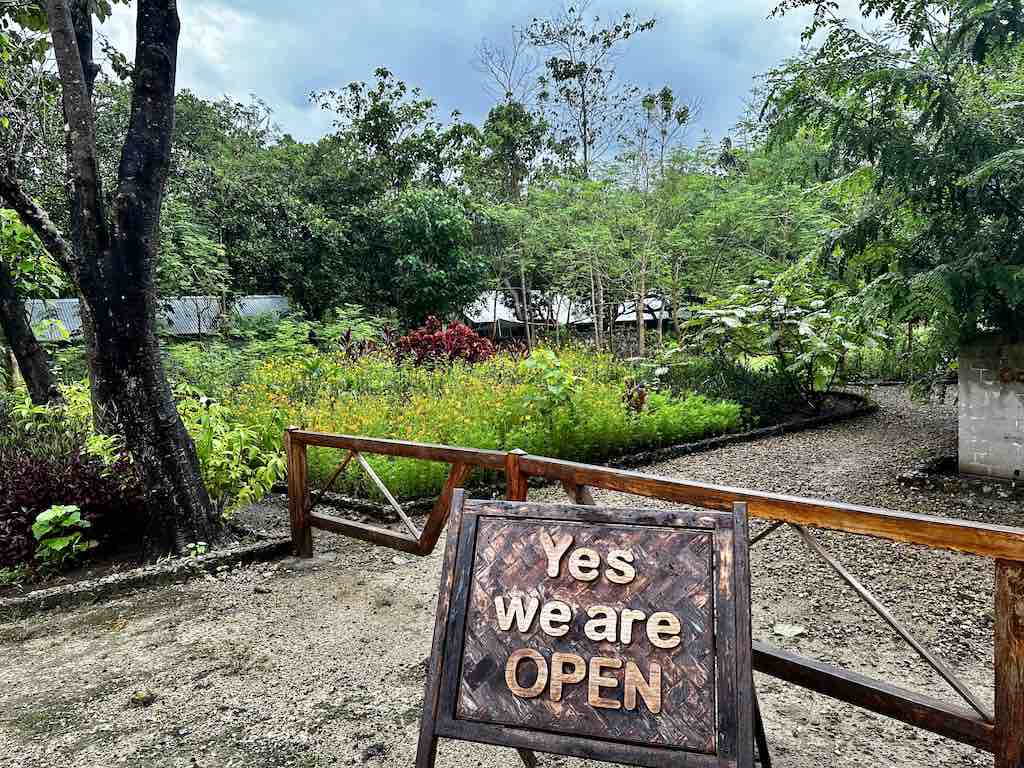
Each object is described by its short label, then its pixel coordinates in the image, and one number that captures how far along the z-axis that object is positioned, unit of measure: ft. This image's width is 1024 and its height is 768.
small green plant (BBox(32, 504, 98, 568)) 13.79
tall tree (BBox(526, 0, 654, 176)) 64.39
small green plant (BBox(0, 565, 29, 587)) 13.69
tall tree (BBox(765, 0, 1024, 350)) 16.35
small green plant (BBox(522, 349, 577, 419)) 23.47
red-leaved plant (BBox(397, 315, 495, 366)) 32.48
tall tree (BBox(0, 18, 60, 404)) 17.74
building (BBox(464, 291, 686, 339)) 70.08
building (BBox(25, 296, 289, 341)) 41.16
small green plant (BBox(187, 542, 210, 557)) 14.73
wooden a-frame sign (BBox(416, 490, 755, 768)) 5.14
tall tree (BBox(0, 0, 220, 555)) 13.85
